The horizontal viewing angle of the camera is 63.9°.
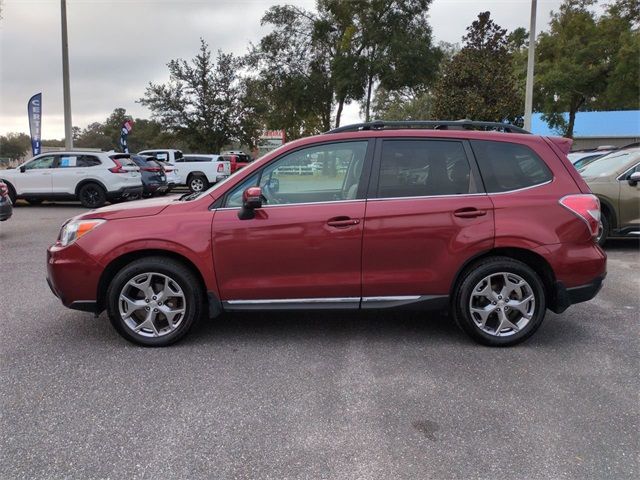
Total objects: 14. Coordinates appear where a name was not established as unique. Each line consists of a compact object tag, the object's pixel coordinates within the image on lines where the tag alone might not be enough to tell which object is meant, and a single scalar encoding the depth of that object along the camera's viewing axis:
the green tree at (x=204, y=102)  34.00
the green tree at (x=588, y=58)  23.48
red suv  4.07
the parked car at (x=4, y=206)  9.24
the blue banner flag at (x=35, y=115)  20.30
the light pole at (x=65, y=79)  17.23
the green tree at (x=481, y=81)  17.64
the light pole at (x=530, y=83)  15.31
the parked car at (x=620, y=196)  8.19
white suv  14.81
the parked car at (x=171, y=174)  21.12
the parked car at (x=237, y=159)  24.86
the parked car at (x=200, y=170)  21.86
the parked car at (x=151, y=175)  17.17
